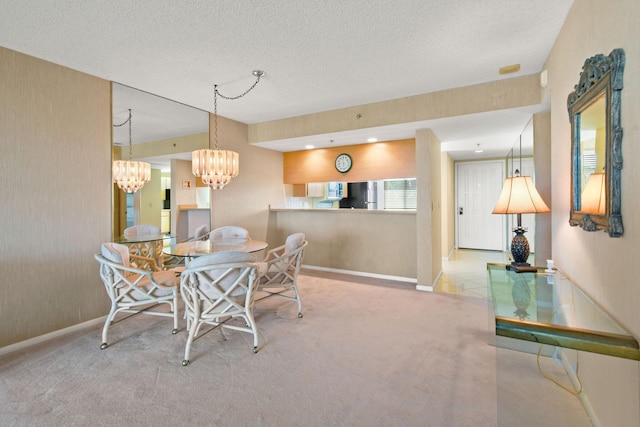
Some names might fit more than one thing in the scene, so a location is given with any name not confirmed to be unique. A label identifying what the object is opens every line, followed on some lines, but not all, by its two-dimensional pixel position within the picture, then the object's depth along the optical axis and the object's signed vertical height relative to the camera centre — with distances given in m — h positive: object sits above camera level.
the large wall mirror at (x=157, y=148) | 3.24 +0.76
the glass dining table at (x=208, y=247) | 2.78 -0.38
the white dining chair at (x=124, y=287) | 2.40 -0.64
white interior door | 6.62 +0.14
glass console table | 1.12 -0.48
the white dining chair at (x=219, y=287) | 2.15 -0.59
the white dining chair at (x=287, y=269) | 3.02 -0.61
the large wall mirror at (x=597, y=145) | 1.27 +0.33
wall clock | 5.09 +0.83
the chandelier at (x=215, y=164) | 3.44 +0.54
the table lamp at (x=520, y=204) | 2.28 +0.05
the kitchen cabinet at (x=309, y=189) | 5.73 +0.41
